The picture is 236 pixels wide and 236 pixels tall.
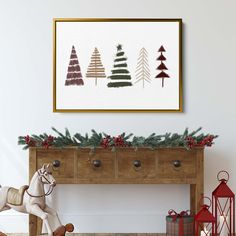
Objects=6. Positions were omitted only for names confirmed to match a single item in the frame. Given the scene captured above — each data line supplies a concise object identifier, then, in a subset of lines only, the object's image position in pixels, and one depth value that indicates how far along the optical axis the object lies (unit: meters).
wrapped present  4.16
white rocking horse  3.78
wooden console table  4.07
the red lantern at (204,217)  3.80
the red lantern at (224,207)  4.11
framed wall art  4.53
